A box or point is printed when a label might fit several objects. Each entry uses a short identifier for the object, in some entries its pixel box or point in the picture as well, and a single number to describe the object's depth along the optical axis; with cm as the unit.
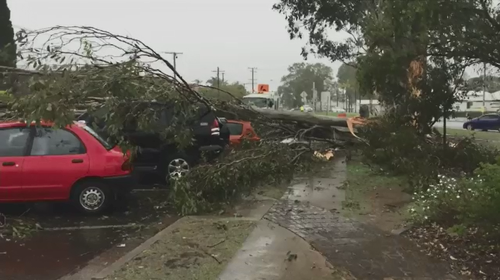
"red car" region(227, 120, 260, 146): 1316
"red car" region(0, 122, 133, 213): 855
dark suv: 1125
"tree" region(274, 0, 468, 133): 977
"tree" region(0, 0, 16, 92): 857
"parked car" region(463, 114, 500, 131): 4044
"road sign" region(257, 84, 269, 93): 3953
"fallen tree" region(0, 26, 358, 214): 780
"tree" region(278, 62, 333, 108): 10869
